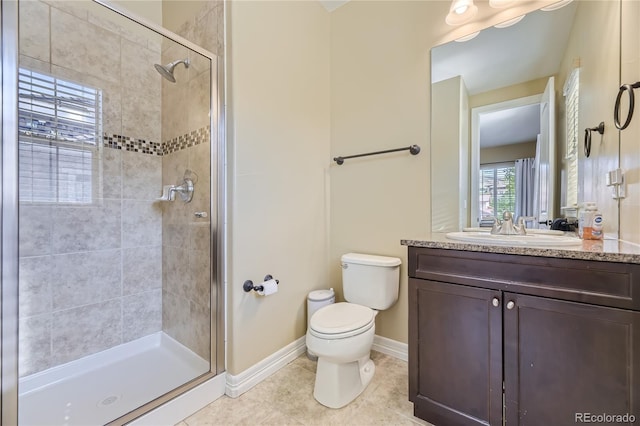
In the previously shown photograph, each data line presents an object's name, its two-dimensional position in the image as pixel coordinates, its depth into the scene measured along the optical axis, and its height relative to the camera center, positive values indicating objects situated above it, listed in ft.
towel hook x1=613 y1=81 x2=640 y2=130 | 3.32 +1.39
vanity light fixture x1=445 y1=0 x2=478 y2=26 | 5.18 +3.90
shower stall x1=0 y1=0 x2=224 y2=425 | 4.97 +0.04
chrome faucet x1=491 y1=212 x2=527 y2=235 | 4.52 -0.22
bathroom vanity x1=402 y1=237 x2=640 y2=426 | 2.88 -1.46
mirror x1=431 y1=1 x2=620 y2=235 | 4.17 +1.77
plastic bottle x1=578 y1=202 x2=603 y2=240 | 3.86 -0.12
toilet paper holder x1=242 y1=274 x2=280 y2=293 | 5.20 -1.40
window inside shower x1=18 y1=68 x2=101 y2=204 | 4.91 +1.48
